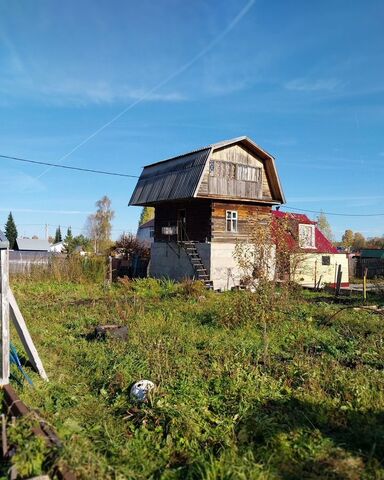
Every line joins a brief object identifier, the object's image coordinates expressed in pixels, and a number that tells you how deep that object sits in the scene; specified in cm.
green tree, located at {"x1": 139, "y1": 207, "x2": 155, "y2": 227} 5784
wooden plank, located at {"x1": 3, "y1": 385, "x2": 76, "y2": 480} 325
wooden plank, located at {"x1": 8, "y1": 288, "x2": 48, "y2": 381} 588
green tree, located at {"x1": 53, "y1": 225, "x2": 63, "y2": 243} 9238
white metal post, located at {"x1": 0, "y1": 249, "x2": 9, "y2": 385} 518
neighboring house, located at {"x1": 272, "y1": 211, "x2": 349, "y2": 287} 2888
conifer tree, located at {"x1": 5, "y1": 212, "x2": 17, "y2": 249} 7138
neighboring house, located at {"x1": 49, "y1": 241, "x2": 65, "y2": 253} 7075
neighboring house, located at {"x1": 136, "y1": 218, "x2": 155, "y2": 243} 5078
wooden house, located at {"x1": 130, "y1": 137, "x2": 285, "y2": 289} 2177
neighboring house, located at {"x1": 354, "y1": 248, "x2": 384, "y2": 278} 3866
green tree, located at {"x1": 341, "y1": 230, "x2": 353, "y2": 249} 8062
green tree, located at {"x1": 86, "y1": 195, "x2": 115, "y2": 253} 6906
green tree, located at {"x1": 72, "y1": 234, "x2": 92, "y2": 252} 6107
